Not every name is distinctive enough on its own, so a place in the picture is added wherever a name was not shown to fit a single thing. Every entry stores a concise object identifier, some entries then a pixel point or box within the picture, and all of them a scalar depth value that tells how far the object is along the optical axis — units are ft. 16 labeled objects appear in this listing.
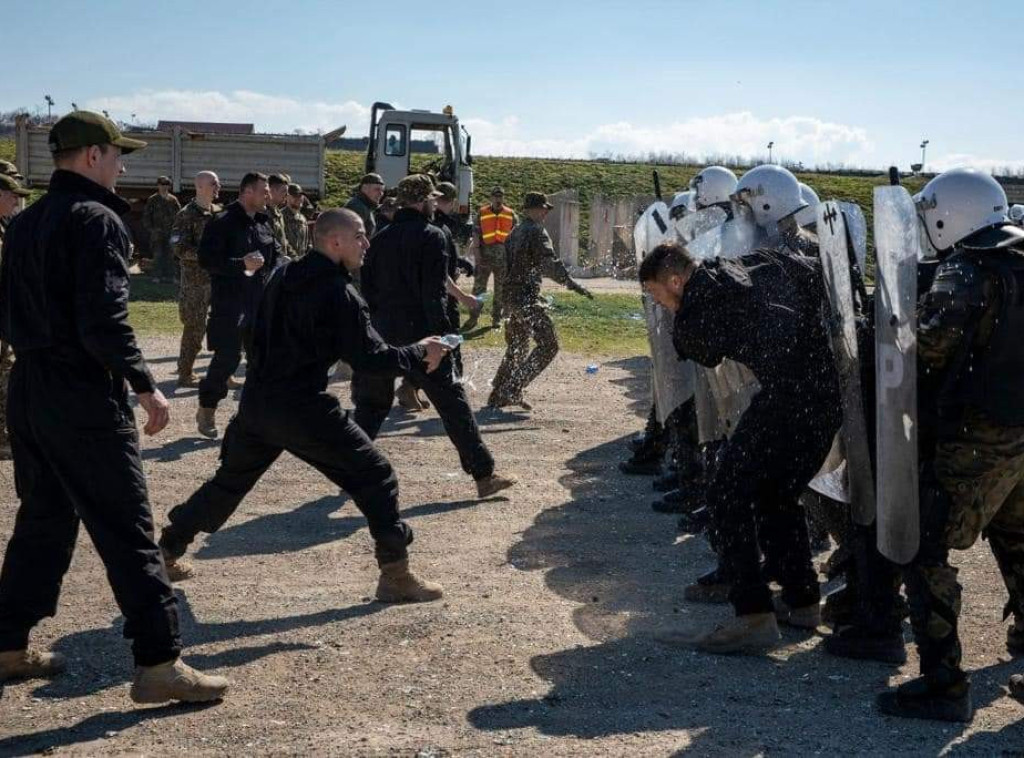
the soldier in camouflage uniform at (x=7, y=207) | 27.22
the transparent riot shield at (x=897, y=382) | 14.93
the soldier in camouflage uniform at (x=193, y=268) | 37.86
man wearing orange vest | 60.08
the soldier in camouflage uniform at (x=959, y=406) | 14.51
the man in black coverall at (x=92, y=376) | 14.33
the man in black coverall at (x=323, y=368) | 18.30
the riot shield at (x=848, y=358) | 16.72
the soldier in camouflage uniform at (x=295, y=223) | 54.49
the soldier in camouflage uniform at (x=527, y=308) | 37.88
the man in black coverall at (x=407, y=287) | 26.53
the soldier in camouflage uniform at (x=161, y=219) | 71.56
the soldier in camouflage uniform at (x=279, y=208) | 39.01
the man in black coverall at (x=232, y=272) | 32.40
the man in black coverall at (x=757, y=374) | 16.48
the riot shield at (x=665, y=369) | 23.29
